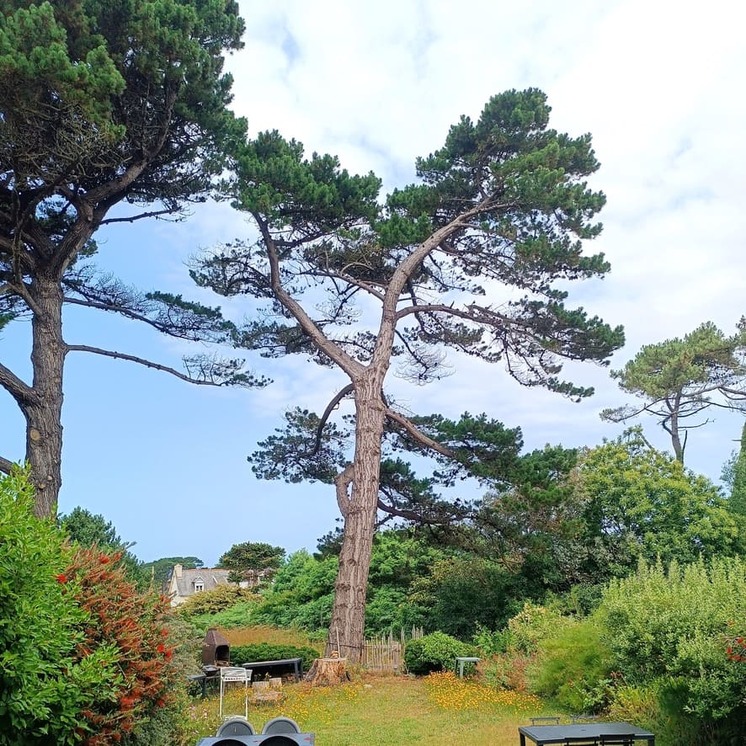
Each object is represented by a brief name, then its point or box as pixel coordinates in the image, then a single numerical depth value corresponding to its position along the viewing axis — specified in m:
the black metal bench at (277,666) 13.84
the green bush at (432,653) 14.18
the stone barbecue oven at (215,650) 12.74
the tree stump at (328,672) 13.23
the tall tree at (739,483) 21.30
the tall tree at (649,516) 17.19
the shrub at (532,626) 12.83
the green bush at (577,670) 9.24
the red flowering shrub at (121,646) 4.41
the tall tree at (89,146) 10.78
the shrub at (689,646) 6.05
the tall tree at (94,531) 12.42
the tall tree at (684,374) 28.25
